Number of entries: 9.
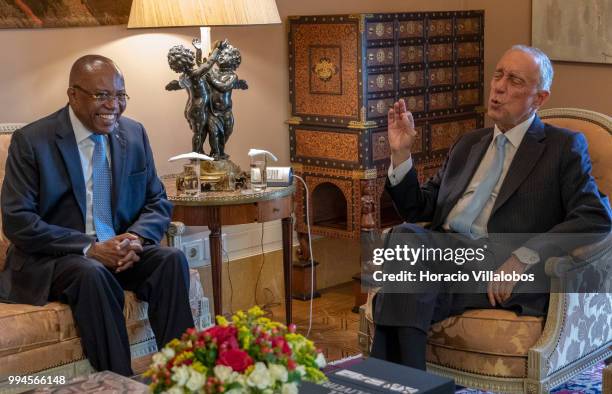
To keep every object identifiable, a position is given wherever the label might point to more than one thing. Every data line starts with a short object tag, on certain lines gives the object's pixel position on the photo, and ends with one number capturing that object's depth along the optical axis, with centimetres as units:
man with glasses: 328
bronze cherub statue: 404
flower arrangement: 190
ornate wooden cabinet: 469
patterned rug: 369
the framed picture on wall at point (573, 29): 498
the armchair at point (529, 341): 312
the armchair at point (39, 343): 314
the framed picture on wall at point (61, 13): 395
